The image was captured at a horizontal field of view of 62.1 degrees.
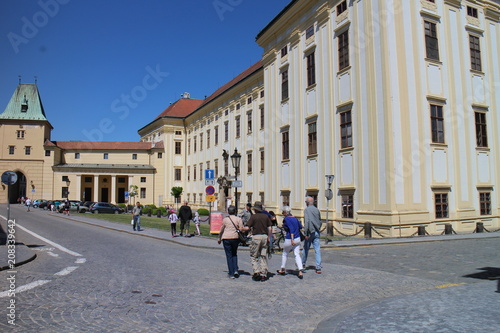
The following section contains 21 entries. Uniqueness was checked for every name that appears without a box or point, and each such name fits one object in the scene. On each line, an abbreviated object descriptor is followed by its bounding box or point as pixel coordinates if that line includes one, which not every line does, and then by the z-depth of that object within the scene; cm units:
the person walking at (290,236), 1034
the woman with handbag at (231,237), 994
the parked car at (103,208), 5196
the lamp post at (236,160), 2289
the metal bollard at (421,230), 2020
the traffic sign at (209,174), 2037
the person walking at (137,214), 2484
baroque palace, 2080
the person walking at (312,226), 1087
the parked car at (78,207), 5356
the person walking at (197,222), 2270
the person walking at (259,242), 963
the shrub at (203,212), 4407
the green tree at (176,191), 6024
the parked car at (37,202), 6310
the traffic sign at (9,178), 1484
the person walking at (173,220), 2144
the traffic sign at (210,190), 2024
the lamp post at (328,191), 2016
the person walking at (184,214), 2102
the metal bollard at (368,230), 2019
